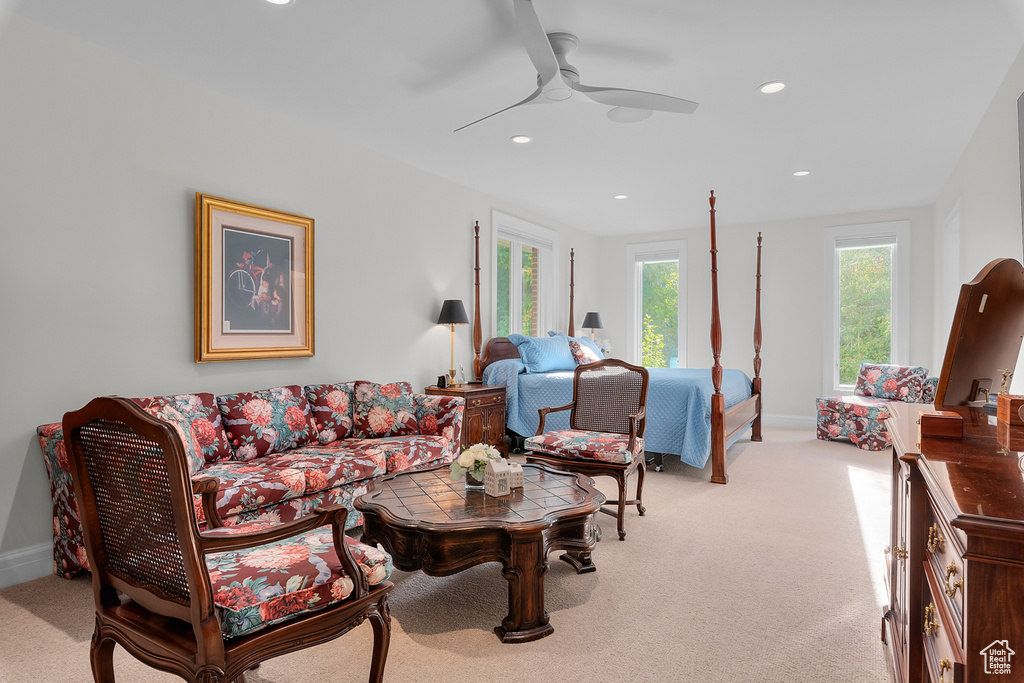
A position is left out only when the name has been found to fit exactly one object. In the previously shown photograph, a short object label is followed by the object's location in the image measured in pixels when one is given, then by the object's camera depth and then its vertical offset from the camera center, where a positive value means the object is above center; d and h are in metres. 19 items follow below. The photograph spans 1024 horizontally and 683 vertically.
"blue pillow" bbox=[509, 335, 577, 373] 5.40 -0.19
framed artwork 3.29 +0.33
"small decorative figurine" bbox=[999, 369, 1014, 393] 1.53 -0.13
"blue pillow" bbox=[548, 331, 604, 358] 6.30 -0.10
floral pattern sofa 2.60 -0.65
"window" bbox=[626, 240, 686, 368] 7.68 +0.41
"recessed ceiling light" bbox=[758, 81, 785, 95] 3.21 +1.42
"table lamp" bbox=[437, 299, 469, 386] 4.82 +0.17
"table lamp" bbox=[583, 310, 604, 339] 7.36 +0.18
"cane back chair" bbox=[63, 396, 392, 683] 1.32 -0.64
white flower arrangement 2.49 -0.56
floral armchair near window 5.56 -0.70
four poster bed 4.47 -0.57
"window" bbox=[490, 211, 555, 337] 6.02 +0.65
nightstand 4.55 -0.67
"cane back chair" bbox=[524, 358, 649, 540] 3.32 -0.65
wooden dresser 0.78 -0.38
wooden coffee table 2.11 -0.77
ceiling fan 2.51 +1.24
